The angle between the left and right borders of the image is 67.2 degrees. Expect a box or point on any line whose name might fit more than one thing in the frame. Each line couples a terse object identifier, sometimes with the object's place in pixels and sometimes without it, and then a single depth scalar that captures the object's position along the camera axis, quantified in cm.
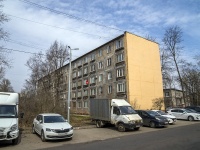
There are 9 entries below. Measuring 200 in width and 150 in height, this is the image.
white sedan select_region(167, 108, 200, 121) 1997
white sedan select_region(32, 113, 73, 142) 930
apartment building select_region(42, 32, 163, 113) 2651
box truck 1275
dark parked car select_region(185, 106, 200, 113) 2501
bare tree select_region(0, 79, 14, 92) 2254
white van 825
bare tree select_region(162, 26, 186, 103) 3194
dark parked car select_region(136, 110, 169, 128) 1459
